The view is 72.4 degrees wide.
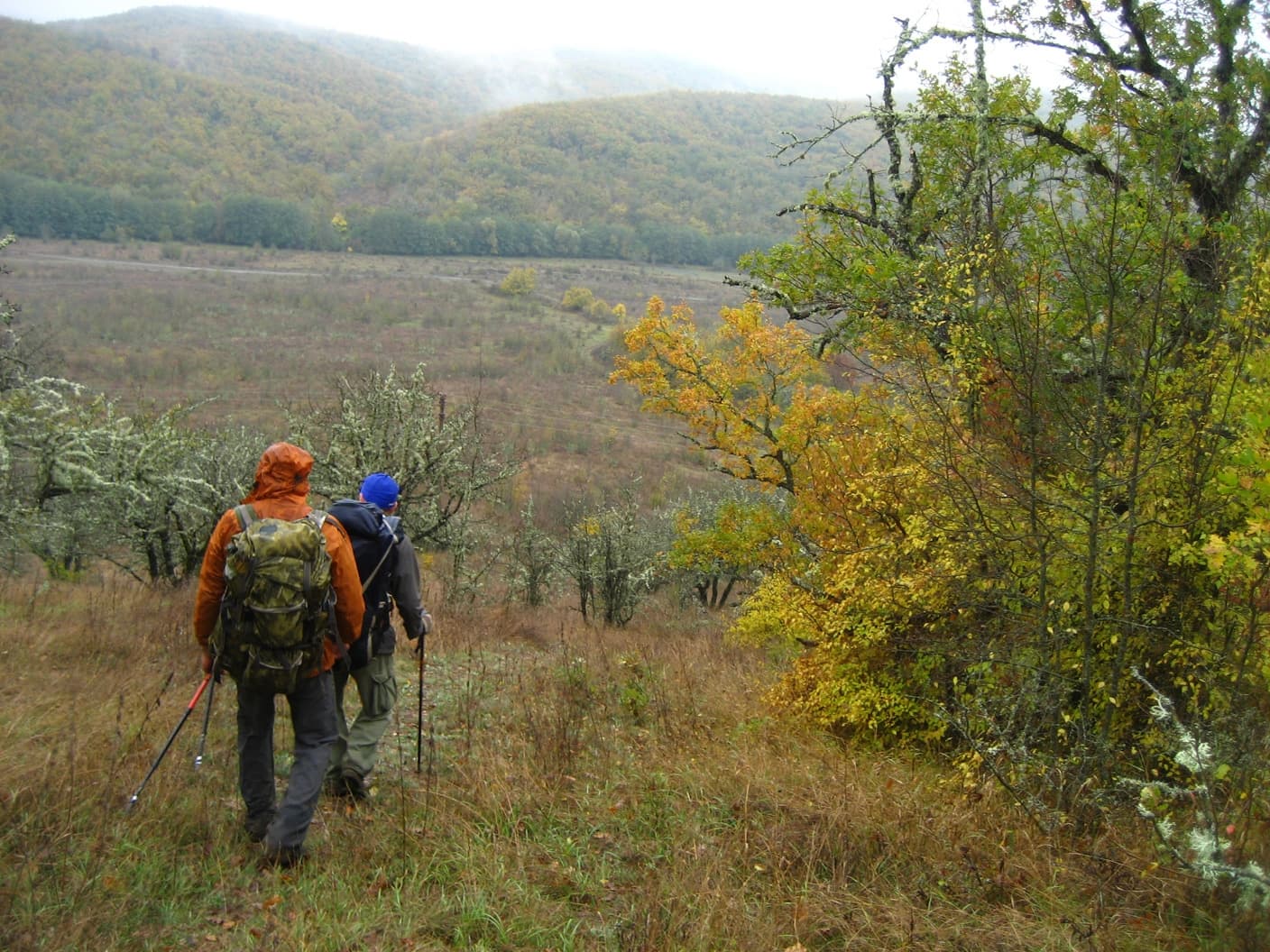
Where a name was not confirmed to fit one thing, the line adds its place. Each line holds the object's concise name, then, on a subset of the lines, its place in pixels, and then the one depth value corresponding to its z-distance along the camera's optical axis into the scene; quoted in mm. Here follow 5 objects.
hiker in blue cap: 4379
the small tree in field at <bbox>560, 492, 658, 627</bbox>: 17438
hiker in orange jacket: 3561
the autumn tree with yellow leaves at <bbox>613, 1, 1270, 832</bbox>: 3945
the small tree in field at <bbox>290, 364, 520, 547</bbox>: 10758
